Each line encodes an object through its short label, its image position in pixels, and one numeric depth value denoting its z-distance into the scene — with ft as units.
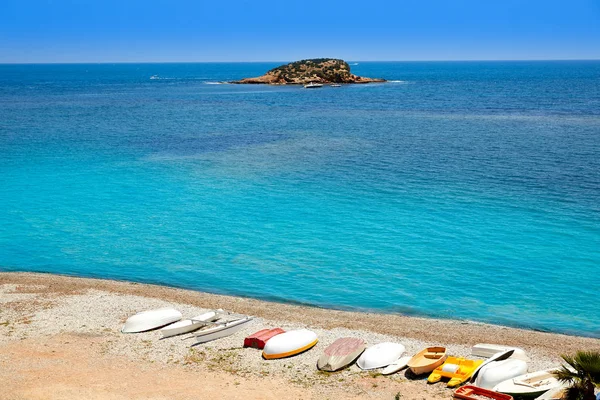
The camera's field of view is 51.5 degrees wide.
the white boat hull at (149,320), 77.92
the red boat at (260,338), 72.69
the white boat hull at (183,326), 77.05
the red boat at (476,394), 58.23
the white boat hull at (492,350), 67.21
